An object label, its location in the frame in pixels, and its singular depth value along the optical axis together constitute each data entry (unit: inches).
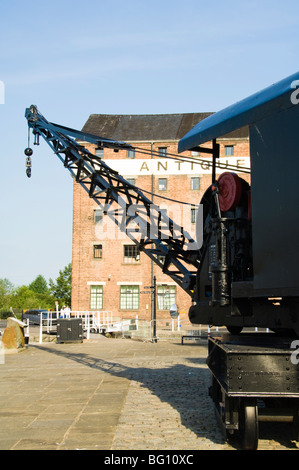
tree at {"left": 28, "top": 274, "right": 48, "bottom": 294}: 5821.9
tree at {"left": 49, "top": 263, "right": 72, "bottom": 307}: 2768.2
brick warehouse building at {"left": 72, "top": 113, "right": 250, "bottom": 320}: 1610.5
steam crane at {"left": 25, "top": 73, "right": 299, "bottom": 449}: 209.2
